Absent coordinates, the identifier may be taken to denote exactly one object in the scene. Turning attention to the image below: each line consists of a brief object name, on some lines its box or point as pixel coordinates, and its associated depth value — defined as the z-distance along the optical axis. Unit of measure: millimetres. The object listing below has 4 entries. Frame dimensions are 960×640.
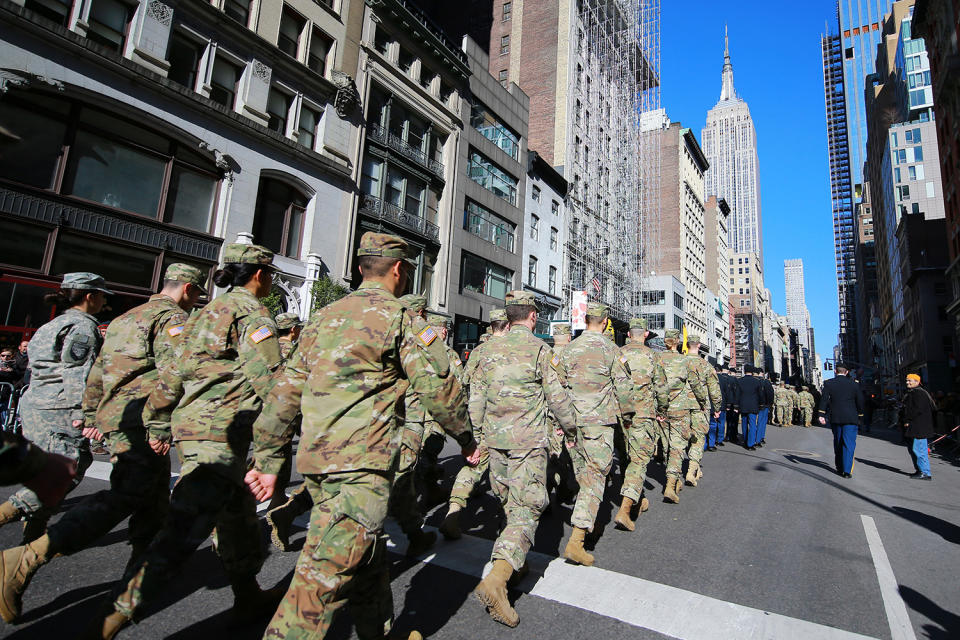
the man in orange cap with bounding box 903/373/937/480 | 9539
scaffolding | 40094
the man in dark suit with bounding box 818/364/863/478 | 9117
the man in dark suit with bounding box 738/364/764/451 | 13227
